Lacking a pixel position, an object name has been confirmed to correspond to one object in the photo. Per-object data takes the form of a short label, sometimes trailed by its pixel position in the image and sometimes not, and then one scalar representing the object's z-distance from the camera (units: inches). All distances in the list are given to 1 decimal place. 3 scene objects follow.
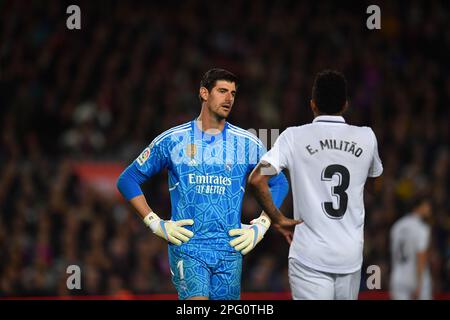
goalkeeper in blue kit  545.0
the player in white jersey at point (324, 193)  478.3
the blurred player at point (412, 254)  954.1
